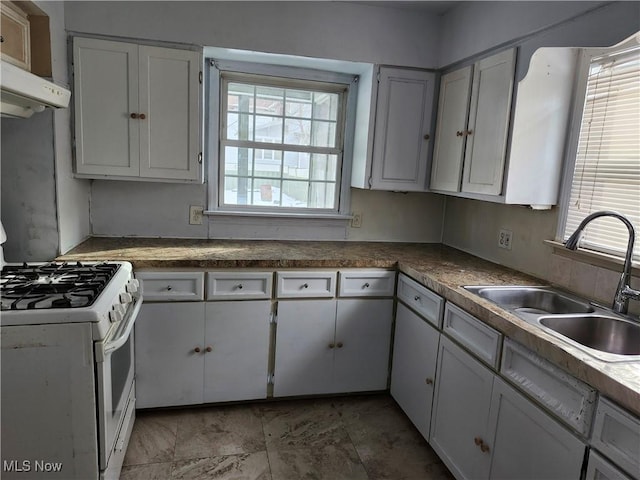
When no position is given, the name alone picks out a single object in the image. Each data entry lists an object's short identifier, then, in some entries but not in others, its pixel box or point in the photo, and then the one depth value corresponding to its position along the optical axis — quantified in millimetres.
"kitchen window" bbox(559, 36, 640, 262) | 1732
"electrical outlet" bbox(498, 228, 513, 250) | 2414
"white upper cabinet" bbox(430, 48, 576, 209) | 1985
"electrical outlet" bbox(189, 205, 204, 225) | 2723
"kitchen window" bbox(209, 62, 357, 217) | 2746
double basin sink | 1579
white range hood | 1340
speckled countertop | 1511
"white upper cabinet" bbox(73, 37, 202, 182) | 2260
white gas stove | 1435
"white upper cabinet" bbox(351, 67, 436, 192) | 2631
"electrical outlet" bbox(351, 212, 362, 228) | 2982
